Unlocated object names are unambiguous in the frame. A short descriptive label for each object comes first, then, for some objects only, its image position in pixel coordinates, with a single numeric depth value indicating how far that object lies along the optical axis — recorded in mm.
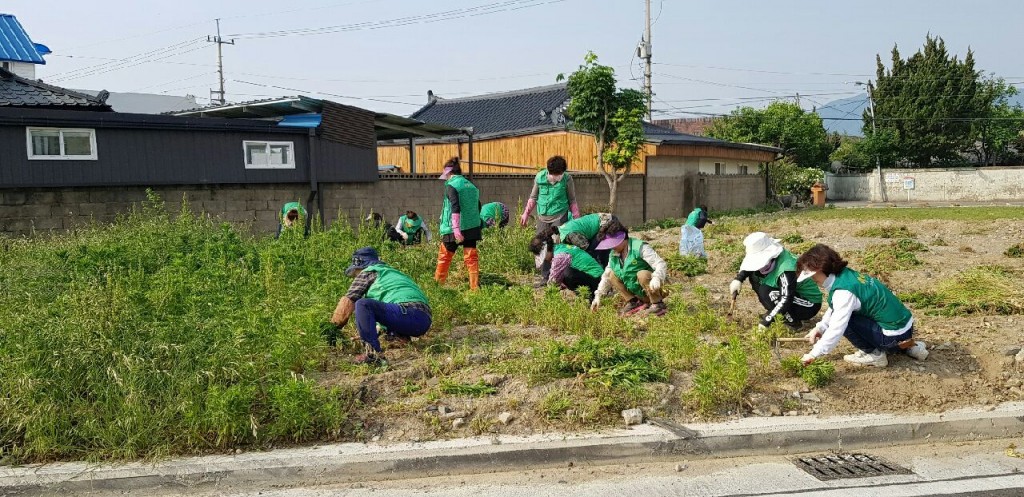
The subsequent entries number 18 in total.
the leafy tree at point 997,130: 42344
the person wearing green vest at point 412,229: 12125
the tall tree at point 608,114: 19656
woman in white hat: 6461
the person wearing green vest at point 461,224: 8734
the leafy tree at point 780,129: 40969
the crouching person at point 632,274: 7312
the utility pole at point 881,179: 41903
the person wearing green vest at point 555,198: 9703
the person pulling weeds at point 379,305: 5676
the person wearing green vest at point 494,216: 11730
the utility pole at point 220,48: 53844
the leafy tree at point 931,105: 41812
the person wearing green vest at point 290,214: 10649
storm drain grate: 4363
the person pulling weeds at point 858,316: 5328
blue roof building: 22656
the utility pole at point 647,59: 37688
